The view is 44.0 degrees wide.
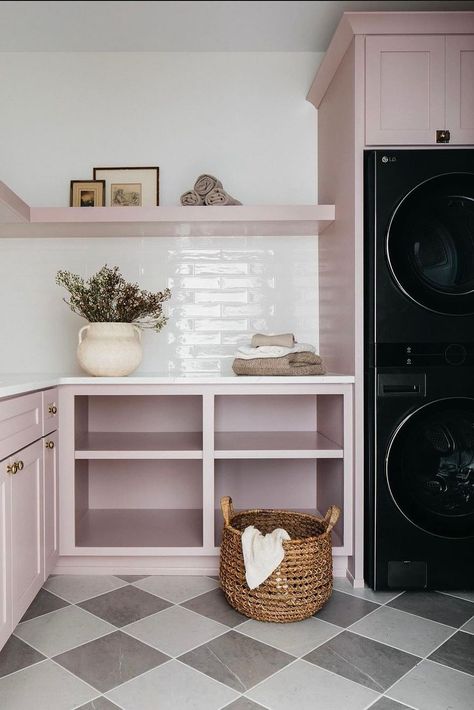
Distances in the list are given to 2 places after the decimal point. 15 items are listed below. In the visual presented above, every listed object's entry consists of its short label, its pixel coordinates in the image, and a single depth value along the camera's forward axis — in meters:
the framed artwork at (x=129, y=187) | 3.06
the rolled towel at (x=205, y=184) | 2.74
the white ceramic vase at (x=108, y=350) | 2.52
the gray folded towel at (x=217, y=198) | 2.71
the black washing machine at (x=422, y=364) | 2.28
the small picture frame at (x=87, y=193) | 3.04
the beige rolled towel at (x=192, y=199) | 2.74
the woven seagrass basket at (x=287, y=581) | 2.05
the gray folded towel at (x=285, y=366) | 2.52
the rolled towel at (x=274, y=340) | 2.62
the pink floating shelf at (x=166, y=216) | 2.68
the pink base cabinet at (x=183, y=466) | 2.47
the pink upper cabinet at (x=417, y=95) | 2.34
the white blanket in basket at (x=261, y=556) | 2.02
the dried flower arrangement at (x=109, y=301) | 2.57
